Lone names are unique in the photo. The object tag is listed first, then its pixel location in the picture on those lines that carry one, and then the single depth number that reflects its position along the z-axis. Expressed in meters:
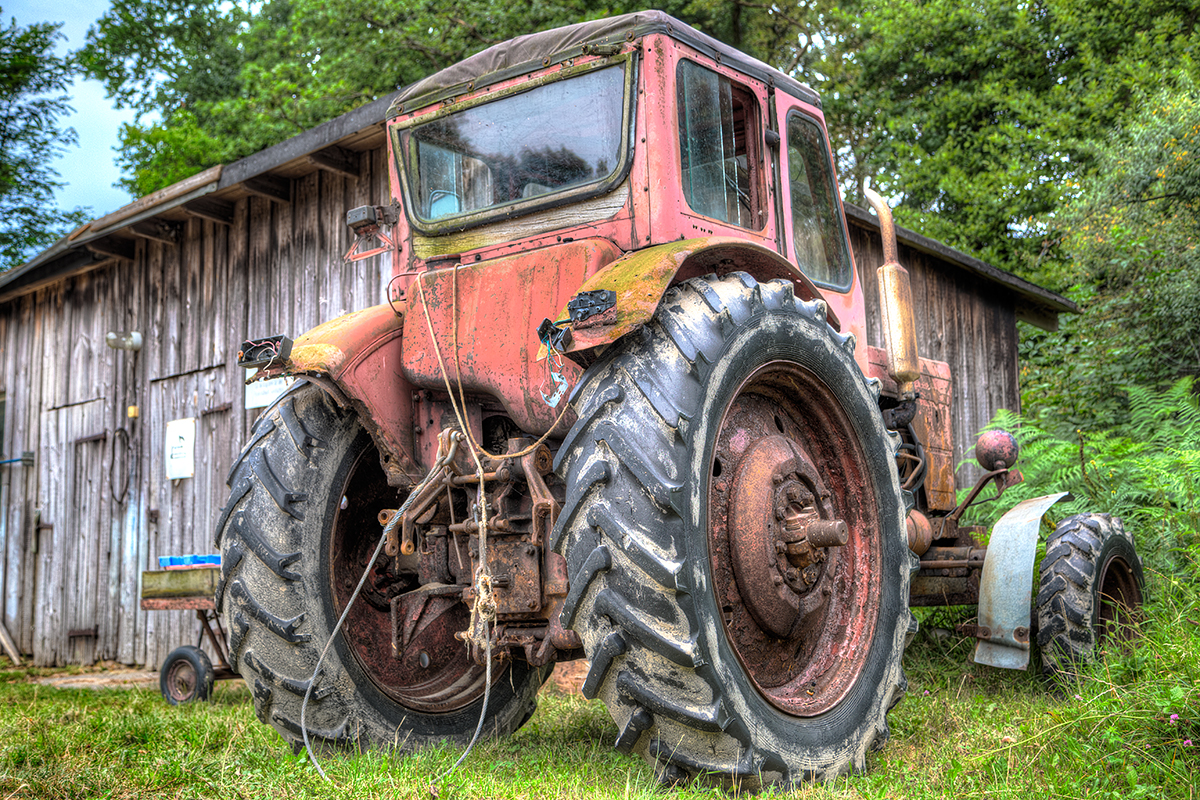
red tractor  2.72
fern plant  5.74
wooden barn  8.35
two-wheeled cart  6.33
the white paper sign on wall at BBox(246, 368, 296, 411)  8.03
